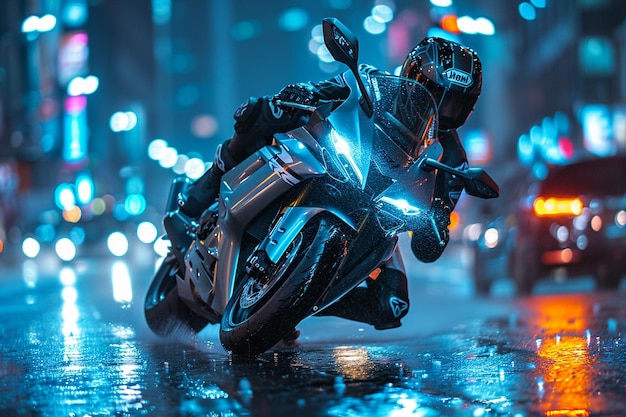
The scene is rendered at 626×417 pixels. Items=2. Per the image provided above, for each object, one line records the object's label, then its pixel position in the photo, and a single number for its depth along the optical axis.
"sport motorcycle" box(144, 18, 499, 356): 10.49
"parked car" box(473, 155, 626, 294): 26.66
